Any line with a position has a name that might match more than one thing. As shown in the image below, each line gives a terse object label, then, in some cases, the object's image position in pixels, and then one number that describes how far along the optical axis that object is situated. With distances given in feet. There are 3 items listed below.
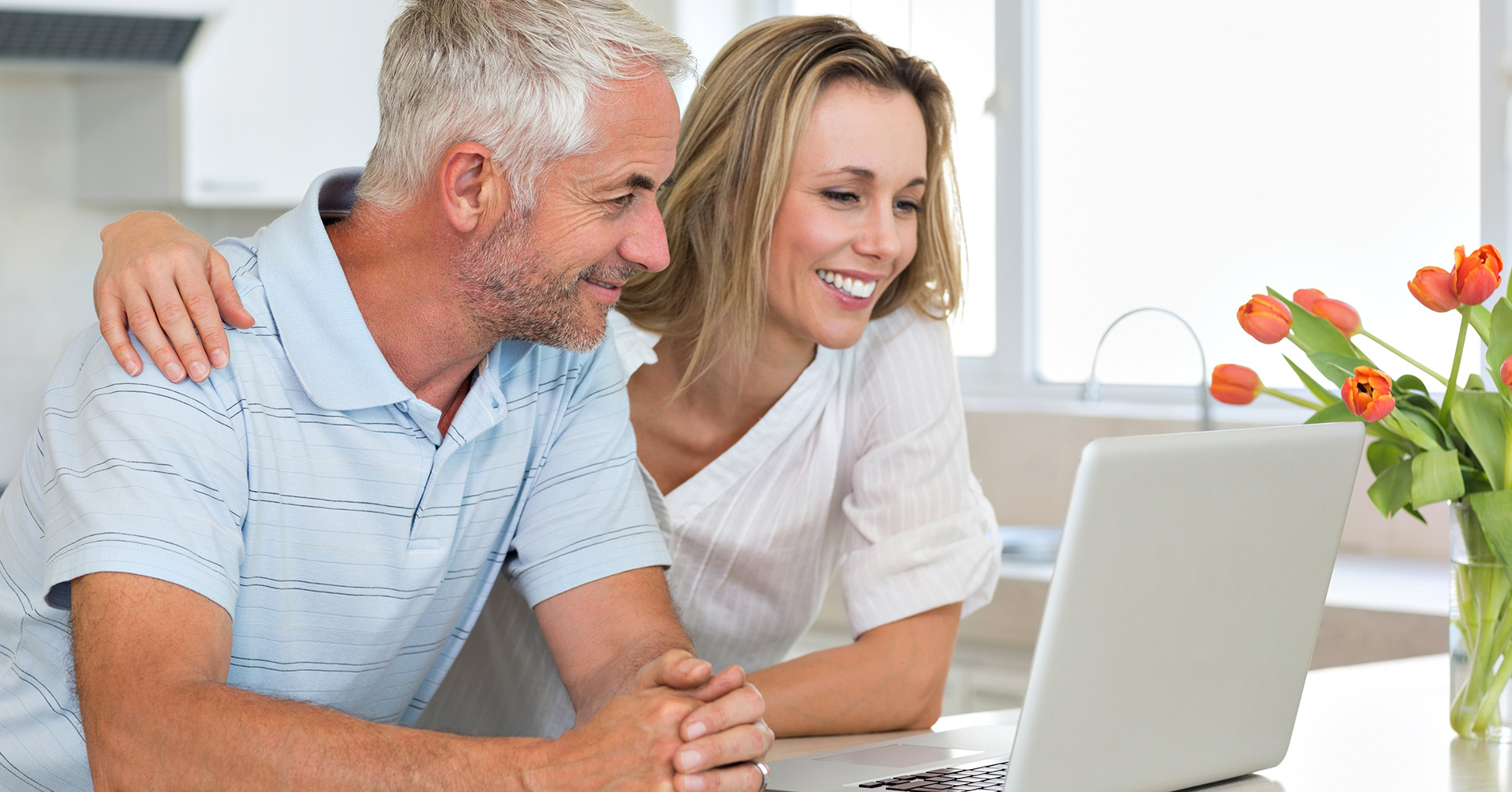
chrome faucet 9.32
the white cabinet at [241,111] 11.26
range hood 10.41
